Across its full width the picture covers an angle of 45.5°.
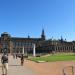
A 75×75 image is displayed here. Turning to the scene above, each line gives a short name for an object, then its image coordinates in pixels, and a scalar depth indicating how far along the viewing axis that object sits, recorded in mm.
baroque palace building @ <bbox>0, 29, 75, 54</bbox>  56743
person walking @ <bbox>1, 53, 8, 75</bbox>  6162
